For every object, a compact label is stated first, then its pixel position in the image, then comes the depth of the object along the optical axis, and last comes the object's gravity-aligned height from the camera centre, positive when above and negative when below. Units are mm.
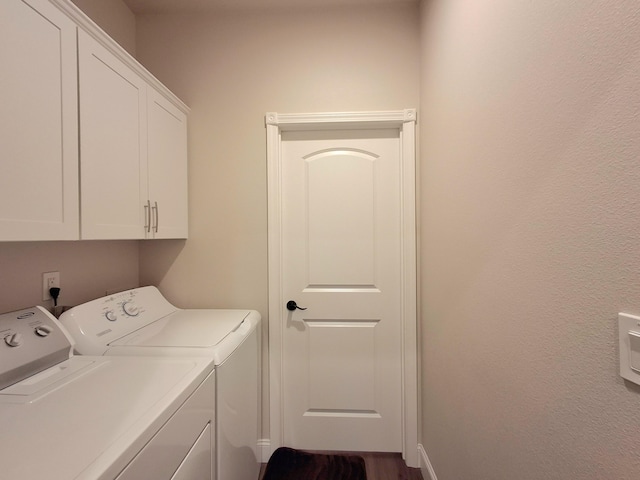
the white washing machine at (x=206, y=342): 1055 -453
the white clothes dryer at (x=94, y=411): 546 -456
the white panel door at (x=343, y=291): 1704 -351
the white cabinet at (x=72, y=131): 772 +414
